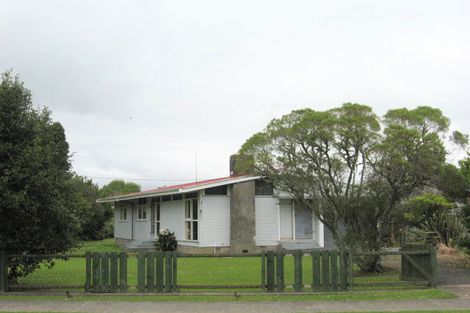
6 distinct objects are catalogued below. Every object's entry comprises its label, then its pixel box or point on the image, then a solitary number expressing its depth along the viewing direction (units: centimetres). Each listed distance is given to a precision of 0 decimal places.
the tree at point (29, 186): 1183
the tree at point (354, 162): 1355
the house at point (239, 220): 2355
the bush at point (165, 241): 2469
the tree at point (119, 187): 6311
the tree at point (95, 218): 4072
